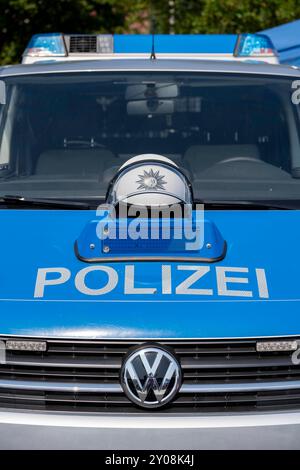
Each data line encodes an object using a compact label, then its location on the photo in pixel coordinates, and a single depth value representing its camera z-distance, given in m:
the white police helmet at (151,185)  7.36
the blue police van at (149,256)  6.21
